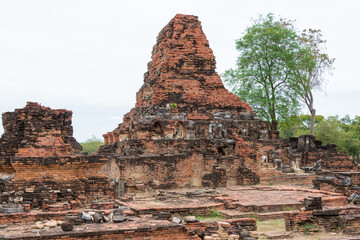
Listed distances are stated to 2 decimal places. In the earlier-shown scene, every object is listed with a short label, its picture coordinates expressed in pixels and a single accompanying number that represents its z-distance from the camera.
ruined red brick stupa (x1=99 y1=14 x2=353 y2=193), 16.02
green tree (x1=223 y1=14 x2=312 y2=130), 26.55
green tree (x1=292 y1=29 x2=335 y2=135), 28.52
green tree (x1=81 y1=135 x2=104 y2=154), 44.09
